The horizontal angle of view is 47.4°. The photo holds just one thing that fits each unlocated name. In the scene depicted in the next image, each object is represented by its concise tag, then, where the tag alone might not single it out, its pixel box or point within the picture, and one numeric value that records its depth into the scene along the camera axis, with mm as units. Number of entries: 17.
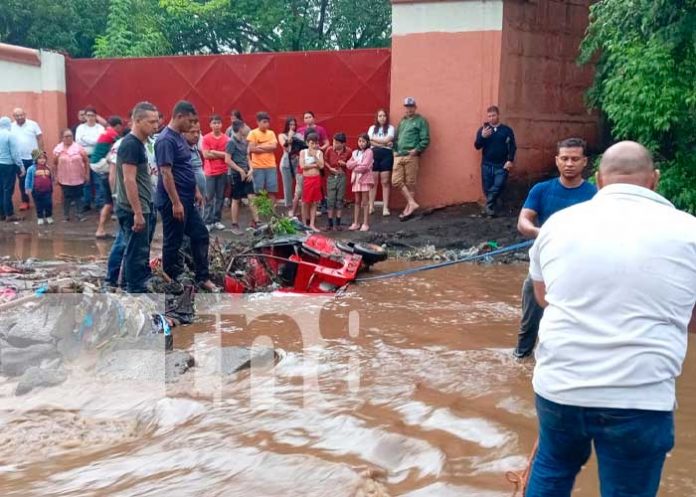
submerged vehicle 8117
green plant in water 8992
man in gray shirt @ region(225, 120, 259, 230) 11820
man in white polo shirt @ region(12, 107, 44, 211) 13703
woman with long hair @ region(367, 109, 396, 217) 12297
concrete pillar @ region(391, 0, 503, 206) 12180
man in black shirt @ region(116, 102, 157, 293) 6723
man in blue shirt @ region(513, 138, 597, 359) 5102
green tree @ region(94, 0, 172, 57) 18891
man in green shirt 12273
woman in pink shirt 13383
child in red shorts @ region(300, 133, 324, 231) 11805
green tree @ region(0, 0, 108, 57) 19906
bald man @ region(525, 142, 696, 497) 2562
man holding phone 11875
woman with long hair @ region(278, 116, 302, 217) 12375
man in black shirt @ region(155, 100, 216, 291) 7082
